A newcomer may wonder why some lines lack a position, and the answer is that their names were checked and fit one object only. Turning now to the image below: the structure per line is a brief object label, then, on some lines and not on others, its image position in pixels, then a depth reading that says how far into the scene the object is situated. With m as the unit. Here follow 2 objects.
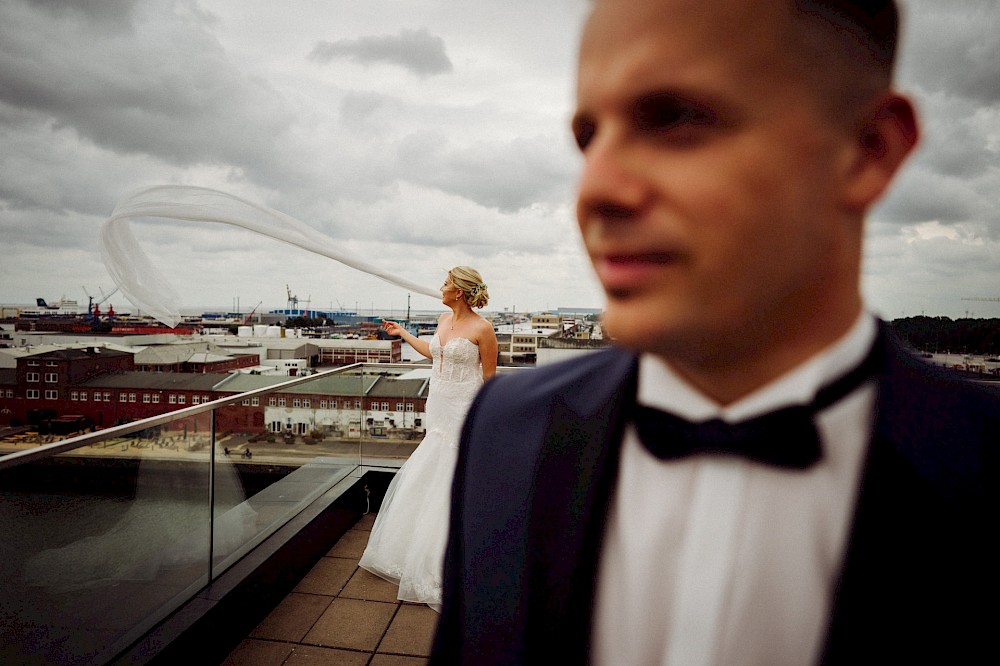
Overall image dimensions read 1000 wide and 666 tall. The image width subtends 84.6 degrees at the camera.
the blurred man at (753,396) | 0.38
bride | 3.73
